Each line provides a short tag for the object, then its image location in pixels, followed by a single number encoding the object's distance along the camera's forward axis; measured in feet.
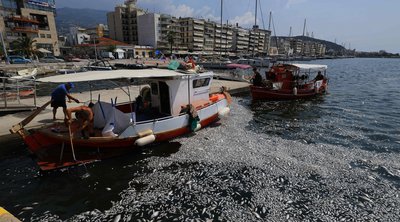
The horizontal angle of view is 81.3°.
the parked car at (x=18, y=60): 157.79
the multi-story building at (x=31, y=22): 212.23
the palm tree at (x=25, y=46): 196.75
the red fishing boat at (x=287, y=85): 69.51
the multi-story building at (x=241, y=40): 478.88
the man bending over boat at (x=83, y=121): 28.60
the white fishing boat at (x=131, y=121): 28.07
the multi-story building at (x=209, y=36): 407.66
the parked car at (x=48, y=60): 183.11
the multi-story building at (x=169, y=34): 333.35
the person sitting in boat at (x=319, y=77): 82.25
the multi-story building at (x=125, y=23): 346.54
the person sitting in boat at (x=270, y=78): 71.04
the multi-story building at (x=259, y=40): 514.68
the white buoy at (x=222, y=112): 46.47
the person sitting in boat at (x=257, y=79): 70.72
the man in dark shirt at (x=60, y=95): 34.40
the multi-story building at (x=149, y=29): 323.57
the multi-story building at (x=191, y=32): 375.45
